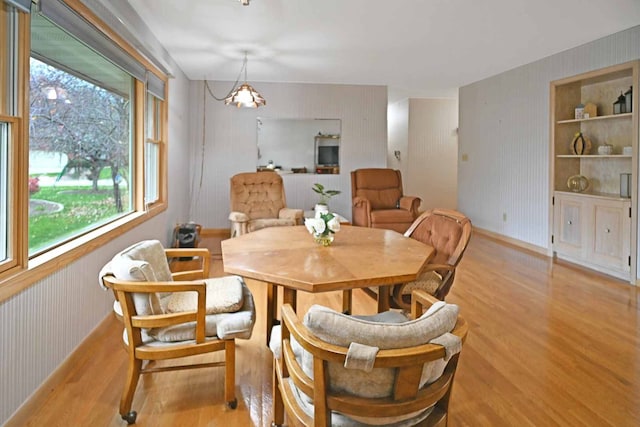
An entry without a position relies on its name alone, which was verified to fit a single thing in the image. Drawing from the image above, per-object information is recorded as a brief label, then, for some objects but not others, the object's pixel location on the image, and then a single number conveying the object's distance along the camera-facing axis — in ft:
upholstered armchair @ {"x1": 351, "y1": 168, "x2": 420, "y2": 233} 19.76
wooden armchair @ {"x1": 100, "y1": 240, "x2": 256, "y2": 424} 6.15
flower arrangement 8.27
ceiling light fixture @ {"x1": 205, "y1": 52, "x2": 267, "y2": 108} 16.46
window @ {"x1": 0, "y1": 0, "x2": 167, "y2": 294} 6.16
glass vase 8.38
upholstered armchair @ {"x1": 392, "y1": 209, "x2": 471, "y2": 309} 8.09
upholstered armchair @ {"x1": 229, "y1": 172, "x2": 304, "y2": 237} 18.00
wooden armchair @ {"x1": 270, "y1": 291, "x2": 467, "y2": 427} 3.79
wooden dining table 6.23
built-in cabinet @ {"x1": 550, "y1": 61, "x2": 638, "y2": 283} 14.11
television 23.68
